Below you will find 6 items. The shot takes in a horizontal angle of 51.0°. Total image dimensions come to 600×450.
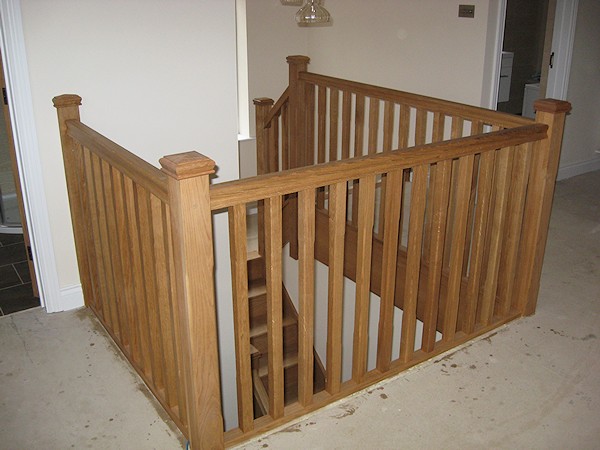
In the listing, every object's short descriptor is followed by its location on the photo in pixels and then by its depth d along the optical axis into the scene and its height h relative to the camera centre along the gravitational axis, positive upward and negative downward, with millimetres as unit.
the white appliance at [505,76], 6758 -743
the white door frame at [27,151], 2562 -609
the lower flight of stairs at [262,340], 4492 -2314
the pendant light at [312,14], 3396 -52
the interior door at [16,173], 2818 -746
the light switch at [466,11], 4250 -46
